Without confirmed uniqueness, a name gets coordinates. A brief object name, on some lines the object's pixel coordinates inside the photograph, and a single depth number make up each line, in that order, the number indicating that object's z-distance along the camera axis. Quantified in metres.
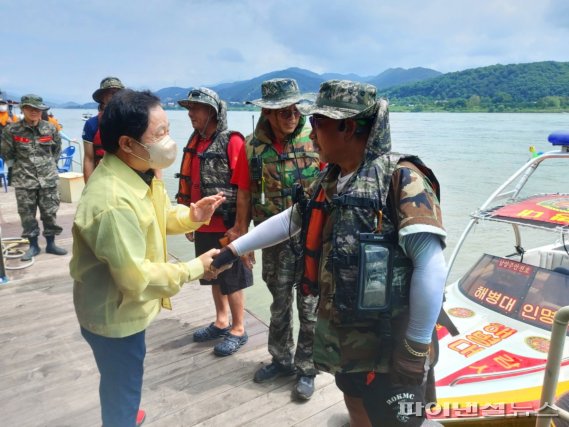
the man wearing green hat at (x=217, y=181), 3.10
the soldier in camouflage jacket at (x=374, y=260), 1.48
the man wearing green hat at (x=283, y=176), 2.74
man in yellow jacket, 1.62
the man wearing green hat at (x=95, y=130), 3.92
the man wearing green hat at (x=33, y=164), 5.16
